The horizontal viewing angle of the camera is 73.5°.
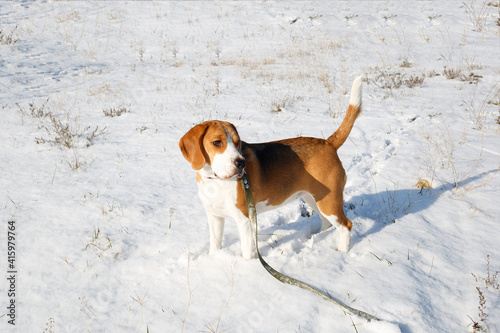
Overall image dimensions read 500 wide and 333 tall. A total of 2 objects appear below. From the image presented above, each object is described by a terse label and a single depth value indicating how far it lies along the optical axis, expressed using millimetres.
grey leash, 2412
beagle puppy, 2498
